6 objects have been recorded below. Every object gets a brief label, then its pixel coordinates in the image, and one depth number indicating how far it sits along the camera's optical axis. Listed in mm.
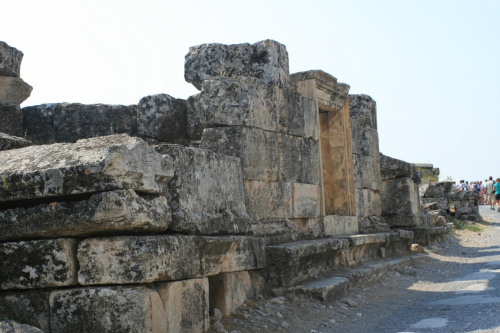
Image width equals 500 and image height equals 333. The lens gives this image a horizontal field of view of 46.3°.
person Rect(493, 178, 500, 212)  22988
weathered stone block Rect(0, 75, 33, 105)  7133
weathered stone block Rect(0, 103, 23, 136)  6891
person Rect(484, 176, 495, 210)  25297
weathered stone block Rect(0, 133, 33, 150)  5020
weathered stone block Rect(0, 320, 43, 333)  3365
